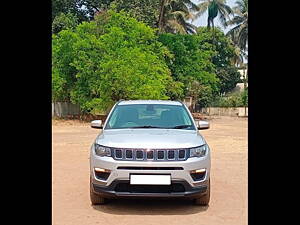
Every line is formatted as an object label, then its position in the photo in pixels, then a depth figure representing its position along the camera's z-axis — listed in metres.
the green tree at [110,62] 22.23
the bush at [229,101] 41.12
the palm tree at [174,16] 32.59
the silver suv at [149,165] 4.83
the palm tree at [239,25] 40.56
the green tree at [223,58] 43.23
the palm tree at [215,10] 39.66
